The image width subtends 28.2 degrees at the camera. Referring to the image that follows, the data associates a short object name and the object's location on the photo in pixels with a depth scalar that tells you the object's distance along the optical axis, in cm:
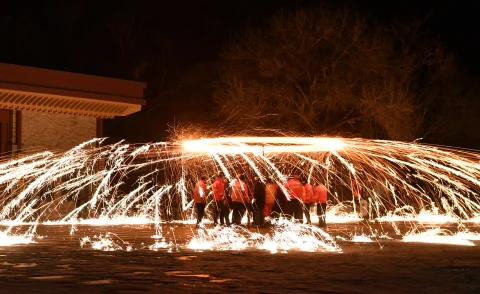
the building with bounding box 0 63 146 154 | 3938
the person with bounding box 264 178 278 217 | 3050
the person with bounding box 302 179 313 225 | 2950
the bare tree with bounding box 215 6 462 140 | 4800
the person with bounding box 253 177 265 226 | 2969
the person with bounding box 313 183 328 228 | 2992
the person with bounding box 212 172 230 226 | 2912
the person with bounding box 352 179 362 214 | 3649
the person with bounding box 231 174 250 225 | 2867
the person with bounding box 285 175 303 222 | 2906
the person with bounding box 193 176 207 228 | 2969
